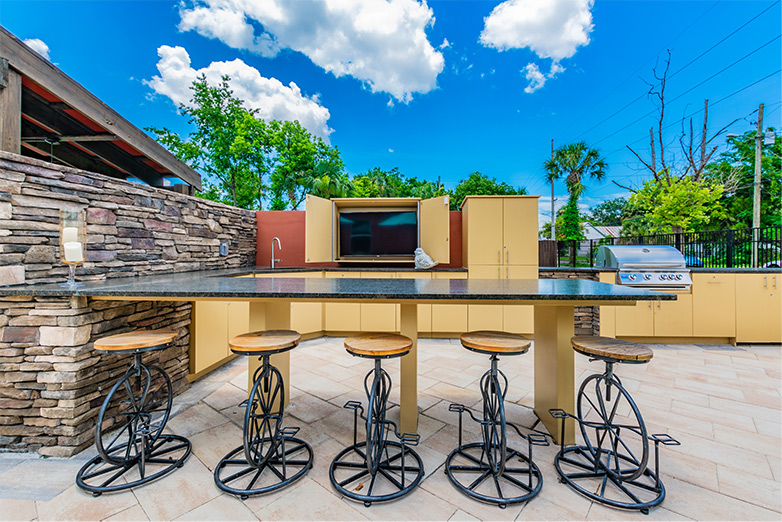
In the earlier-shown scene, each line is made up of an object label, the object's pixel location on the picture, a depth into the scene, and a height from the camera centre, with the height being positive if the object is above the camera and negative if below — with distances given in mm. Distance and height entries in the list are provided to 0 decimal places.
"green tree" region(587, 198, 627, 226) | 25409 +4240
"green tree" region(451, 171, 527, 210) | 21734 +5618
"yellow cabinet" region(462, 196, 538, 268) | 3945 +410
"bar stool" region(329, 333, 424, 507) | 1320 -1021
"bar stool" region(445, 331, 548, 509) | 1313 -1026
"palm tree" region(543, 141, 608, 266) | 13477 +4581
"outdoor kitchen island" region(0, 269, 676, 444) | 1435 -169
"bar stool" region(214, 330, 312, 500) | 1366 -1021
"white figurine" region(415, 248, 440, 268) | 4098 +11
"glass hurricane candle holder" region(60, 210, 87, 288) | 1741 +135
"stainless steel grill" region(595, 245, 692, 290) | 3584 -114
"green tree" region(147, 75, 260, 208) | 14594 +5880
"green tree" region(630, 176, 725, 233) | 5660 +1134
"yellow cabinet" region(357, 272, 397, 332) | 3973 -760
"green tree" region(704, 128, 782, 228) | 8758 +2507
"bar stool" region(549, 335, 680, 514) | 1280 -1031
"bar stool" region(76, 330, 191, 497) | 1382 -1015
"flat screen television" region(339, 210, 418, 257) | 4406 +427
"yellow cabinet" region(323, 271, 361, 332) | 4082 -767
